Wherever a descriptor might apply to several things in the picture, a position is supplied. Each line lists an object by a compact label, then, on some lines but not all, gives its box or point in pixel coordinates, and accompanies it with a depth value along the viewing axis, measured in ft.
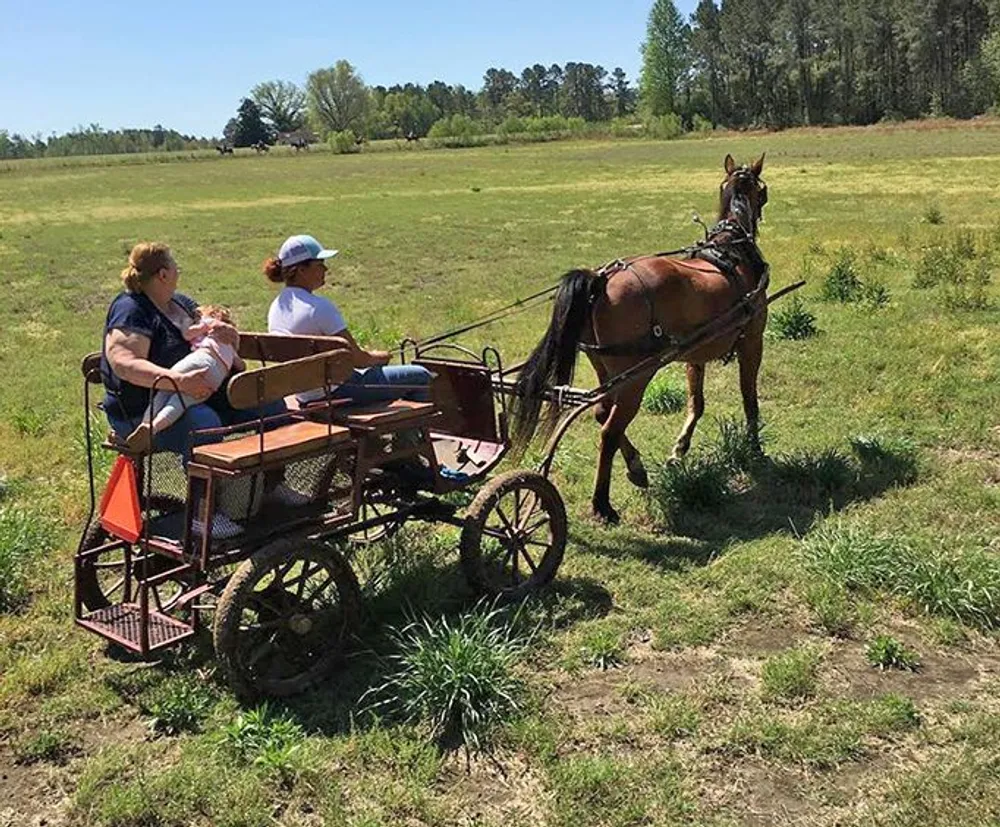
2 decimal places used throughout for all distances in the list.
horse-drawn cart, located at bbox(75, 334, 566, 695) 14.67
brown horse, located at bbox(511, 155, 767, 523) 22.16
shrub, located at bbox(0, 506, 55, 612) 19.27
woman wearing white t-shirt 17.31
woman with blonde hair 15.16
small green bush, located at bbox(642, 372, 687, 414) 32.19
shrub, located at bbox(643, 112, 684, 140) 326.98
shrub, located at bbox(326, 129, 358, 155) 350.23
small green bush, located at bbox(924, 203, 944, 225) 74.79
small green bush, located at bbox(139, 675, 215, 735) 14.74
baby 14.92
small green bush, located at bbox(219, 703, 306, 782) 13.30
